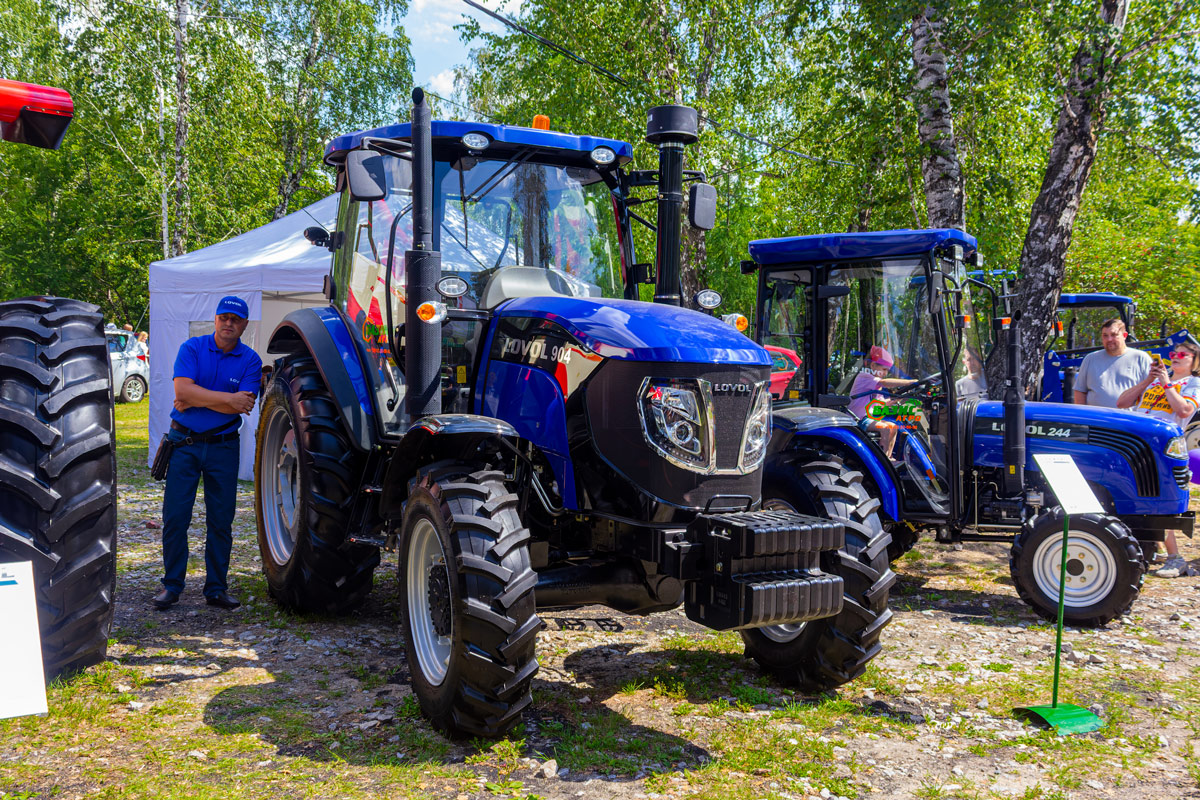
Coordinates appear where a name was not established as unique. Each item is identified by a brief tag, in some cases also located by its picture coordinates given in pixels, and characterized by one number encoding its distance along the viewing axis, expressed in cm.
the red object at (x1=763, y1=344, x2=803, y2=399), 678
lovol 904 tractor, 348
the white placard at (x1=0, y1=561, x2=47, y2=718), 219
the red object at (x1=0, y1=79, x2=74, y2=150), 318
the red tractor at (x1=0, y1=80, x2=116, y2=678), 359
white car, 2078
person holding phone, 733
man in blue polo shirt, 540
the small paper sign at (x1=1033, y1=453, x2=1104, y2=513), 441
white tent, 984
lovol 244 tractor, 579
